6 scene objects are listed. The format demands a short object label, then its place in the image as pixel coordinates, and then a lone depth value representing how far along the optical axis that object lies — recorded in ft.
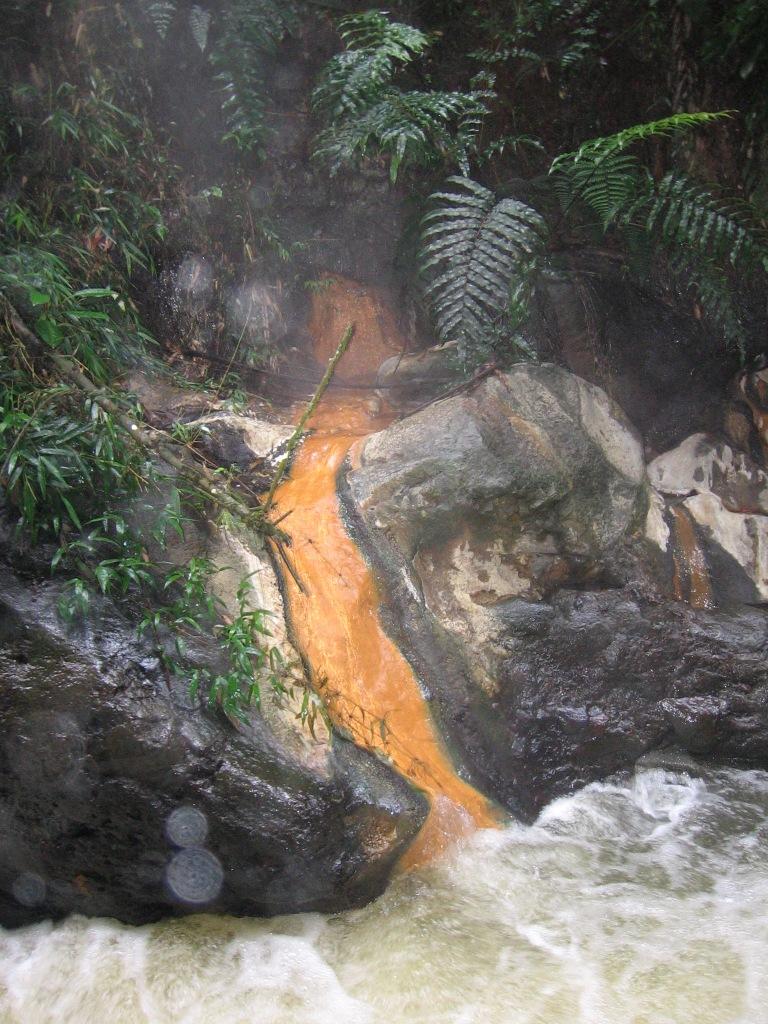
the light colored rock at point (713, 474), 13.76
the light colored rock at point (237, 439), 12.28
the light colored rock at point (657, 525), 12.37
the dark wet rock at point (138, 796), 8.19
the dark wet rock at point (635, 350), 14.14
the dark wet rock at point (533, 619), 10.94
